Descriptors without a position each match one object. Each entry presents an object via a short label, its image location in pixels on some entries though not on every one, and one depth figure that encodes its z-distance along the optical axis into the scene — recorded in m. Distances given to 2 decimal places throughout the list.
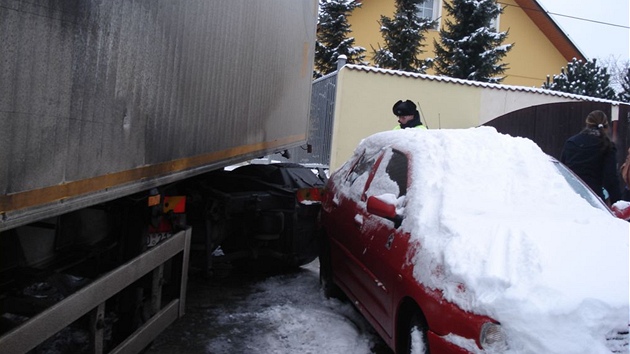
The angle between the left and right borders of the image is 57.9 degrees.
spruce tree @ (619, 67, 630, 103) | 21.80
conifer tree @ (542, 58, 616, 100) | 19.12
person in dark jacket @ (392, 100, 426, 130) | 7.00
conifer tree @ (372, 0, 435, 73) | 18.12
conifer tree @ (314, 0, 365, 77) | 20.34
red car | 2.76
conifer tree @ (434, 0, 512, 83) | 17.41
